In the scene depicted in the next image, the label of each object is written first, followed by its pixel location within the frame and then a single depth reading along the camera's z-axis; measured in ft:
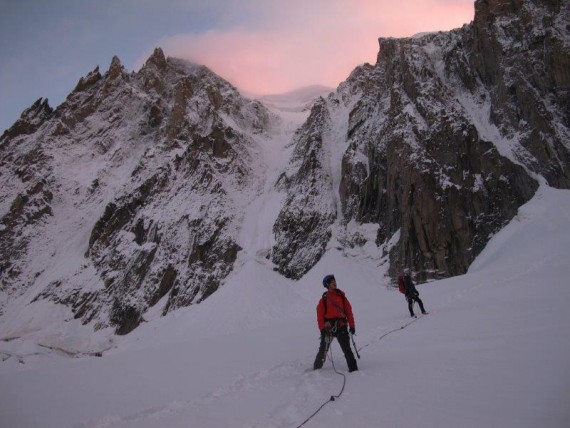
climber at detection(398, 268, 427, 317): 50.25
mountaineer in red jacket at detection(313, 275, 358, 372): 27.94
